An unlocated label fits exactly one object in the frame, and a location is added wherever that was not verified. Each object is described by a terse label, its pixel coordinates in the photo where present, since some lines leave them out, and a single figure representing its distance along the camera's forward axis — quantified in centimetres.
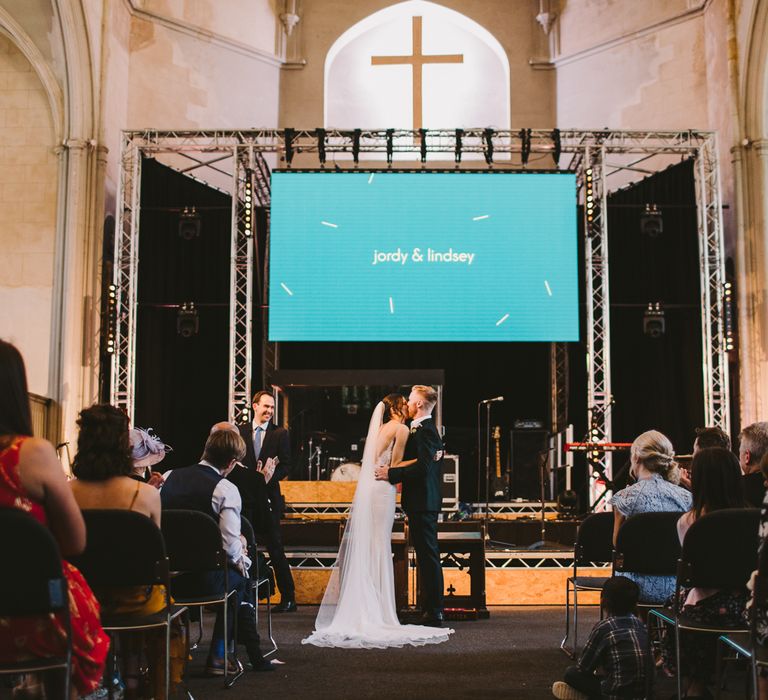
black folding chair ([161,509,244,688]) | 444
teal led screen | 1202
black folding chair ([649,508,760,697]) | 373
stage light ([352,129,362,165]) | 1201
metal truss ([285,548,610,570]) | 825
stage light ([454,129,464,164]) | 1203
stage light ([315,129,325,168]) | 1196
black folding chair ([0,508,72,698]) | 263
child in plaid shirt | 391
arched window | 1631
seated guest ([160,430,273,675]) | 481
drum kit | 1228
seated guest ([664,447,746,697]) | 391
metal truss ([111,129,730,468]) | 1187
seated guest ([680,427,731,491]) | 530
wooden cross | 1608
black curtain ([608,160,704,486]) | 1252
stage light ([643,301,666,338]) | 1215
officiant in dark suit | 650
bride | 603
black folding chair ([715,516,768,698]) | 315
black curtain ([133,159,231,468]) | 1266
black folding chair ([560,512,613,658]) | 559
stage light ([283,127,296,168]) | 1186
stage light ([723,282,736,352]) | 1164
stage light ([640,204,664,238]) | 1229
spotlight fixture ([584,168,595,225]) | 1172
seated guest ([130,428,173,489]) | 537
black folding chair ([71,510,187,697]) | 356
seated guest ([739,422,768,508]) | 493
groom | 650
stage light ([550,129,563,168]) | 1185
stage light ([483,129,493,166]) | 1192
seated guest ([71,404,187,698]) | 362
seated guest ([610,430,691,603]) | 498
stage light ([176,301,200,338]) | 1217
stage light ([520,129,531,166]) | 1198
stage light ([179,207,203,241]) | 1229
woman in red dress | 266
